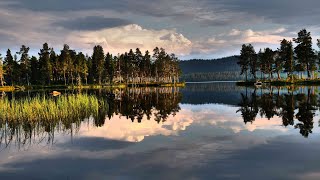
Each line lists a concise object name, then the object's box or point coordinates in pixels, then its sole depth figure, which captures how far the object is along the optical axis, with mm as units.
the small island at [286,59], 113812
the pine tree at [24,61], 146000
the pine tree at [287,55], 119125
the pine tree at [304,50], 113938
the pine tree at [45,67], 140375
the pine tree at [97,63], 154625
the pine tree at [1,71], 130675
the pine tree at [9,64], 143750
